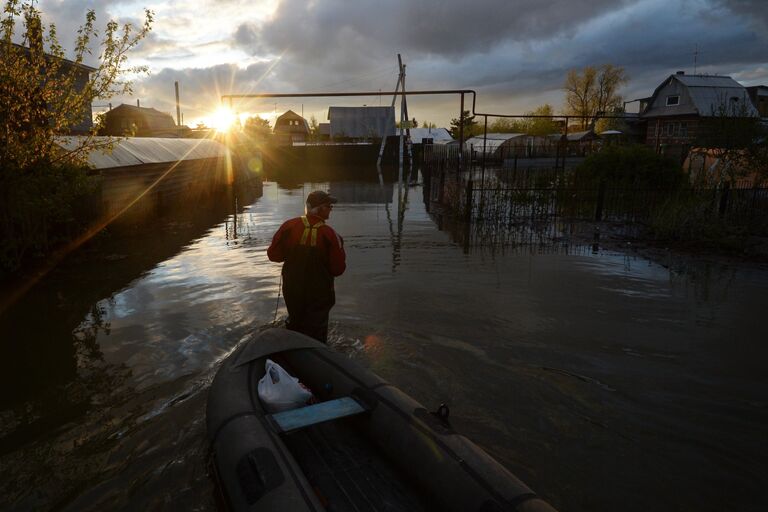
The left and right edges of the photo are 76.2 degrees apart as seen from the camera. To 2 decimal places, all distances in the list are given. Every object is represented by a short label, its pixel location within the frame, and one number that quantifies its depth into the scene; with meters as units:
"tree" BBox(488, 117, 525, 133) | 80.31
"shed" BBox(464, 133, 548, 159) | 47.91
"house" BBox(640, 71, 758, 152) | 44.22
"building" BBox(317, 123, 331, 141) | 73.94
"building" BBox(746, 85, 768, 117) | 48.66
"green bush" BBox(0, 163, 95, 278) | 8.31
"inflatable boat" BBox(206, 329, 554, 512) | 2.66
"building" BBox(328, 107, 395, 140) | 56.31
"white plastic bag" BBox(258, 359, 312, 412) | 3.82
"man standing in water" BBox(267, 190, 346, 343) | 4.83
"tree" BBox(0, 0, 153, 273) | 7.84
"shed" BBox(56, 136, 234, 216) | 12.34
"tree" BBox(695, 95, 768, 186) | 13.34
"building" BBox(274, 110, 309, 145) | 79.56
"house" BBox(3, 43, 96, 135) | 7.85
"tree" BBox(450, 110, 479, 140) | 80.99
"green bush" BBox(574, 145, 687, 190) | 16.88
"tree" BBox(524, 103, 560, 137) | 70.12
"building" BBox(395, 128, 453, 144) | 77.03
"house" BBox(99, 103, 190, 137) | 43.72
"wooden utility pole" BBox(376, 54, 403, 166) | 41.65
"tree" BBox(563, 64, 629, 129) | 70.50
